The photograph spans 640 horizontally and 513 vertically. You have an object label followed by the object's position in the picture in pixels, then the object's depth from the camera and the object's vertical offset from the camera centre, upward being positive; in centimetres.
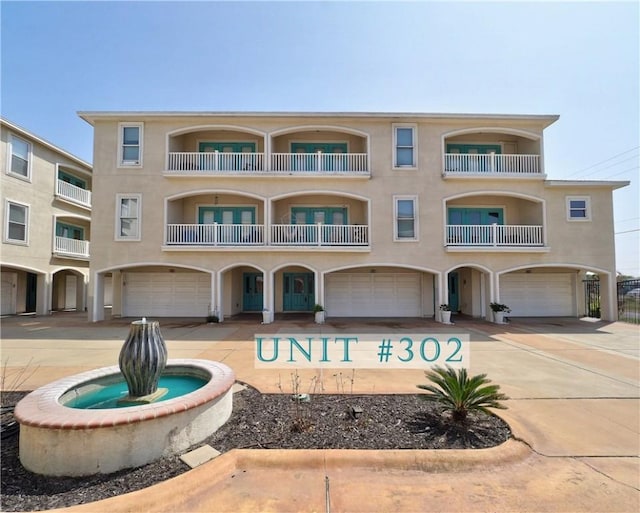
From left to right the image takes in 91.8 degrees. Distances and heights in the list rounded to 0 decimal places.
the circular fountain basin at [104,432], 316 -173
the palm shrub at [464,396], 420 -170
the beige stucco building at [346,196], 1398 +345
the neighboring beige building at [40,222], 1548 +284
